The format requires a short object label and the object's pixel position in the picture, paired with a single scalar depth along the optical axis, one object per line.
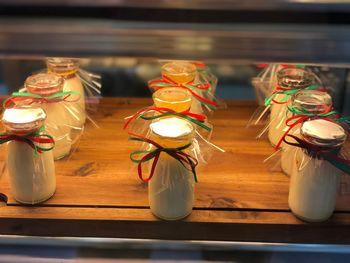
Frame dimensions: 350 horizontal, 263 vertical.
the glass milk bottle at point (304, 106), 0.94
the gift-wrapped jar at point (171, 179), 0.83
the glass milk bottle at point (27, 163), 0.87
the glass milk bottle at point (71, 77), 1.15
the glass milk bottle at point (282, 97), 1.06
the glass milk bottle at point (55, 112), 1.03
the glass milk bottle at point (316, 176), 0.82
